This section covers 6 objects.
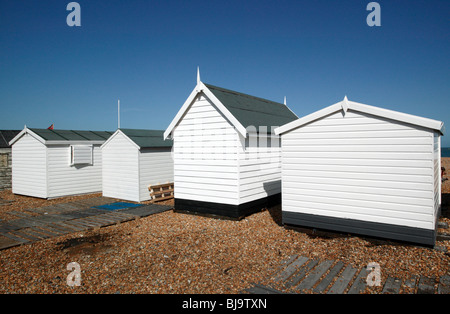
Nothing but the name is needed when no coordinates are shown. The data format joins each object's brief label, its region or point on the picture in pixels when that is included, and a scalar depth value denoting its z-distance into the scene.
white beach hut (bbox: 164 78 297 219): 9.91
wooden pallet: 14.21
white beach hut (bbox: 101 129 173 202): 14.02
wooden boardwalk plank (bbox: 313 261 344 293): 5.09
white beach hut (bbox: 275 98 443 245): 6.80
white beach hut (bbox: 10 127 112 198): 15.26
